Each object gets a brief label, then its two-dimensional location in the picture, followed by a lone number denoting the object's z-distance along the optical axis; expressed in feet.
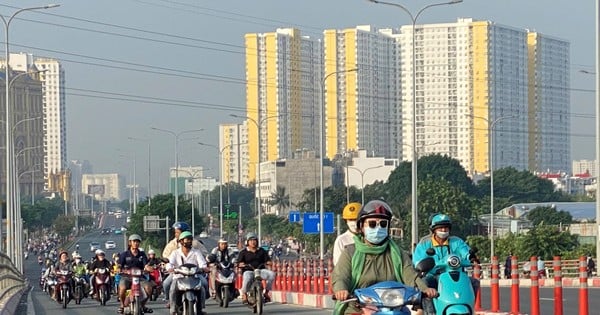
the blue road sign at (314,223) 190.08
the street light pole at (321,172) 167.67
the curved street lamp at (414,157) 138.33
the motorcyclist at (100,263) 102.57
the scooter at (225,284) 86.07
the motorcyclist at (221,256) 87.41
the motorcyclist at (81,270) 111.41
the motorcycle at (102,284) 101.35
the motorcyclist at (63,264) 109.50
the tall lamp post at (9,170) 166.91
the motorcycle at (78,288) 108.88
